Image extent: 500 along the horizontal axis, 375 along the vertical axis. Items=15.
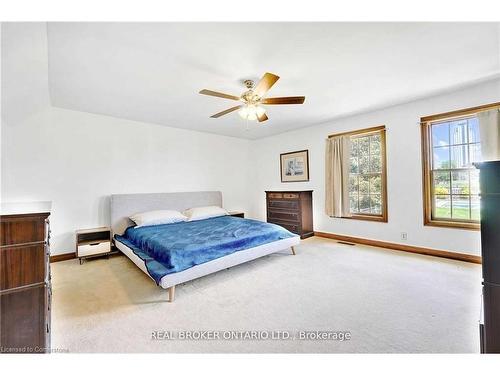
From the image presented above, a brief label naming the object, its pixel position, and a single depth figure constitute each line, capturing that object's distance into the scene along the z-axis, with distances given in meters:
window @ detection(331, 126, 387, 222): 4.06
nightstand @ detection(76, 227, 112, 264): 3.46
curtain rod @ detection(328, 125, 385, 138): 4.02
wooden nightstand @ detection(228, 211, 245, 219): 5.52
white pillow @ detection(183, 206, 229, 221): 4.41
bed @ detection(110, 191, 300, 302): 2.44
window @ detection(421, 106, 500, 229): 3.22
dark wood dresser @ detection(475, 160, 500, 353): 1.01
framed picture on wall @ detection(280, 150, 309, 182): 5.20
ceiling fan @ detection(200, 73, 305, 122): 2.30
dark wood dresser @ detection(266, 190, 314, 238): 4.74
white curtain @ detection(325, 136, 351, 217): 4.45
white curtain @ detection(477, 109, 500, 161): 2.85
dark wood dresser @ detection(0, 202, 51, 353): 1.18
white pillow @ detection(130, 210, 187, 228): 3.86
